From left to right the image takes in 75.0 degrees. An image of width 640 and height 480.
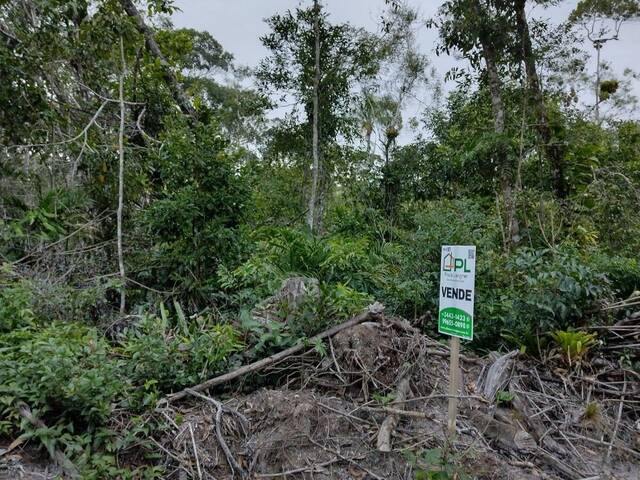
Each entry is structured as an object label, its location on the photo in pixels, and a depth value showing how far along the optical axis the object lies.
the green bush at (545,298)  3.99
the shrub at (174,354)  3.04
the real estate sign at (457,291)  2.69
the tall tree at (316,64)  10.16
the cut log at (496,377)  3.27
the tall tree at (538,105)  7.38
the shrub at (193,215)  4.87
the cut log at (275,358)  3.01
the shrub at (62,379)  2.46
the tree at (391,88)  11.77
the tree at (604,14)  10.13
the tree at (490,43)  7.30
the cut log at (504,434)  2.78
